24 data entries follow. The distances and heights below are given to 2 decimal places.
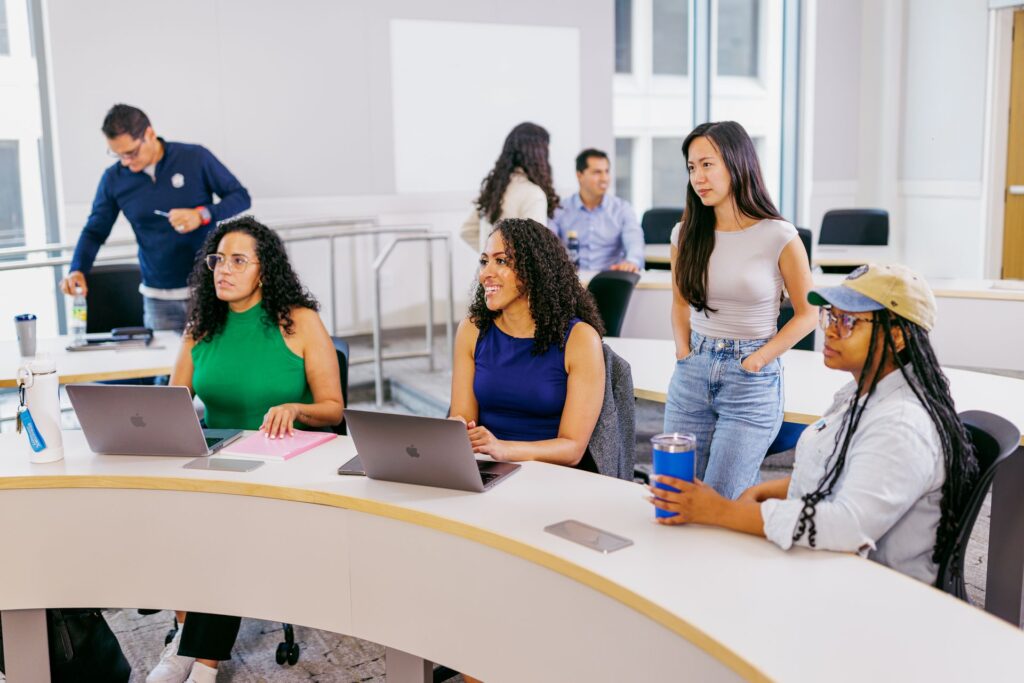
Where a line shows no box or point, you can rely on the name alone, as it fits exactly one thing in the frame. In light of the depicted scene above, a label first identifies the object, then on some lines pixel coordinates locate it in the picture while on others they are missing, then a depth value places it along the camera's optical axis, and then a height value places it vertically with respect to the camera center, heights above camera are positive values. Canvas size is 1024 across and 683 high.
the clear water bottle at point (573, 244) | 5.07 -0.33
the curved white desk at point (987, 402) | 2.44 -0.61
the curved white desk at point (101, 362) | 3.38 -0.60
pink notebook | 2.34 -0.61
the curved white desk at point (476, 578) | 1.43 -0.67
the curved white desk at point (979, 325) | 4.23 -0.63
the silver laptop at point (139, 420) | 2.22 -0.52
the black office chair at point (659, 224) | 6.71 -0.31
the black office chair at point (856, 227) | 6.55 -0.34
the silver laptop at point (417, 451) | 1.96 -0.53
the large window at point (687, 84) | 8.39 +0.77
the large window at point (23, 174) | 5.82 +0.07
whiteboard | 7.01 +0.59
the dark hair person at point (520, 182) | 4.42 -0.01
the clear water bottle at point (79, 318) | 3.85 -0.50
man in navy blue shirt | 4.27 -0.11
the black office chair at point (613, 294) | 4.12 -0.47
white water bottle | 2.23 -0.49
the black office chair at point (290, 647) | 2.74 -1.24
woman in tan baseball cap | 1.63 -0.45
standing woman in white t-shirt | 2.56 -0.33
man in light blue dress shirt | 5.10 -0.22
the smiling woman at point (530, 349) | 2.45 -0.42
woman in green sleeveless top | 2.79 -0.43
